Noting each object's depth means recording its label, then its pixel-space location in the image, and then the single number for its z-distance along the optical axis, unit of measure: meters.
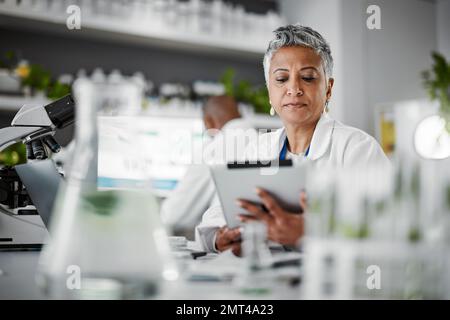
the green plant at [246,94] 2.93
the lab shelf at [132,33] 2.40
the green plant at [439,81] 2.49
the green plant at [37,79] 2.37
